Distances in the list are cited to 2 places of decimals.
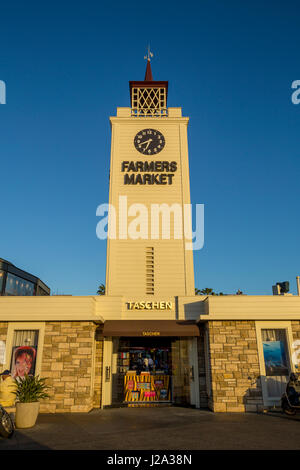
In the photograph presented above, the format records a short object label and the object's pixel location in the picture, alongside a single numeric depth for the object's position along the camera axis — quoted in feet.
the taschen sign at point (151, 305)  55.62
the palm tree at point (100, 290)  147.13
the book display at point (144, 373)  52.31
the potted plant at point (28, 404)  34.45
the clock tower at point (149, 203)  59.77
